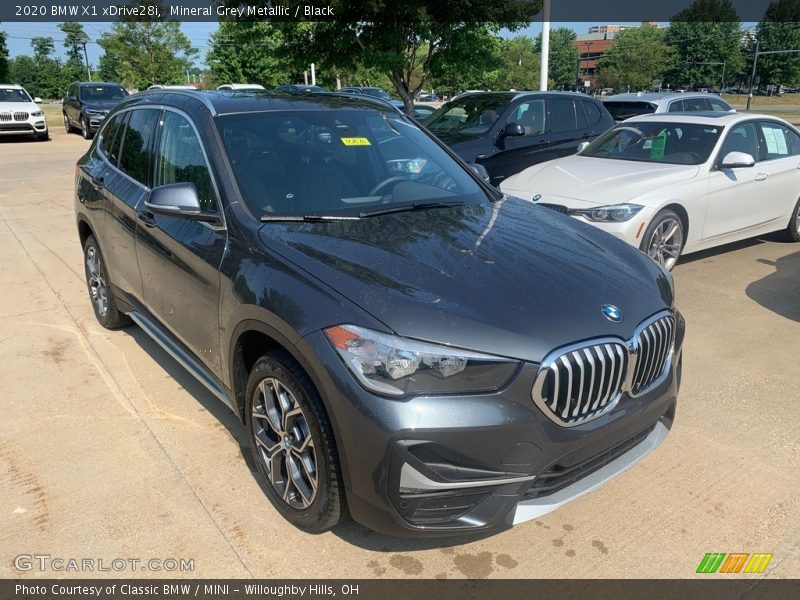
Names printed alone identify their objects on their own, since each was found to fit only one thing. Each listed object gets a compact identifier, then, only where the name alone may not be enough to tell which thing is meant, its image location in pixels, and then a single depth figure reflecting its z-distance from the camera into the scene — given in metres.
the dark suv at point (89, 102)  20.38
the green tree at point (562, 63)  106.06
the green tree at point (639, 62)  73.25
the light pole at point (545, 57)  14.94
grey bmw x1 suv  2.25
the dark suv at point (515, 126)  8.80
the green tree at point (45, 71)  84.31
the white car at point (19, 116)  19.83
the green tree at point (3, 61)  46.12
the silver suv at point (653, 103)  11.74
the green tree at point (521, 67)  73.06
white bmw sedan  5.95
